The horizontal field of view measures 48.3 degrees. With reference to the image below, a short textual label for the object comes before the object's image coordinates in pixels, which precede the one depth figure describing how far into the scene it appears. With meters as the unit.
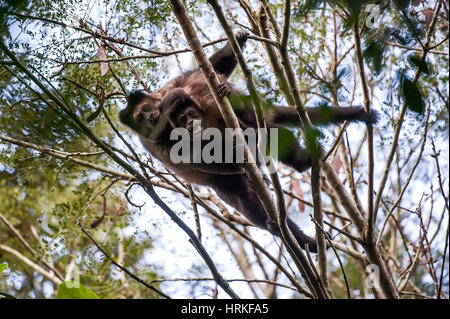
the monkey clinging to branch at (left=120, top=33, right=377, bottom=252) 5.25
